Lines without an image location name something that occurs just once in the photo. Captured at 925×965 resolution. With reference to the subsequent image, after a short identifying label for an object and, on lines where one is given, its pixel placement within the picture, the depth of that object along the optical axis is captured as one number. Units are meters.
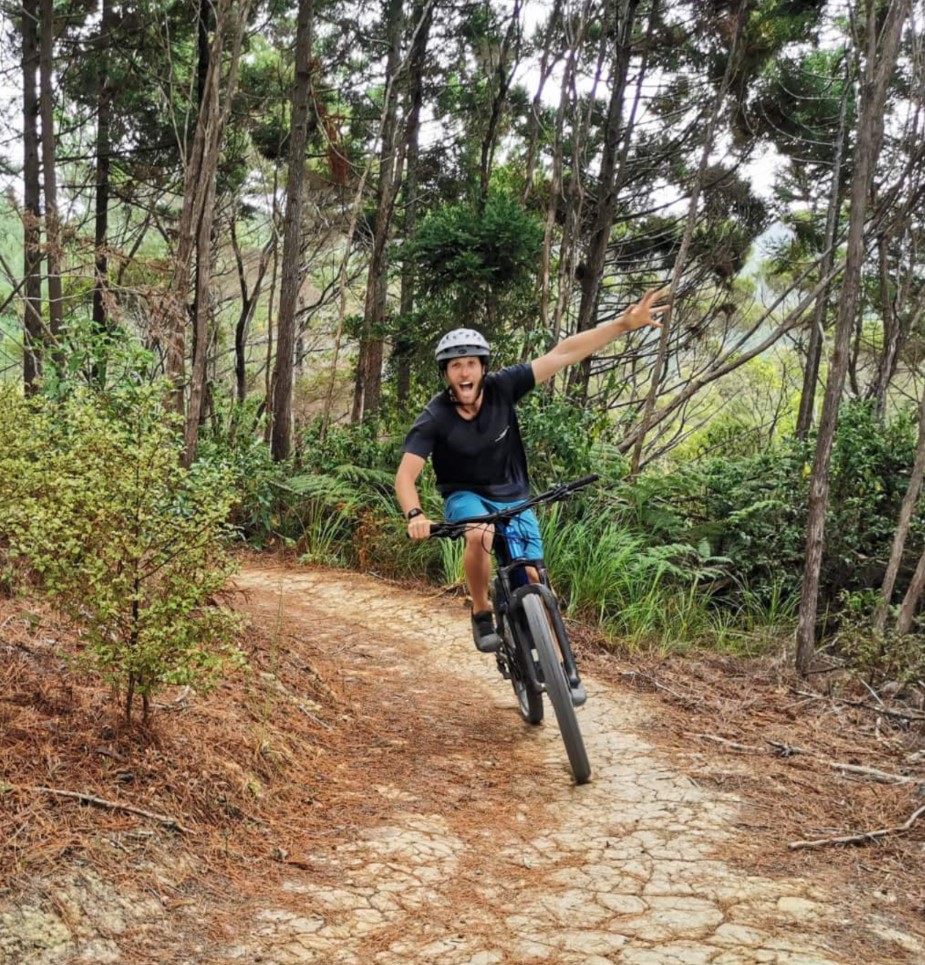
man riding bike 4.83
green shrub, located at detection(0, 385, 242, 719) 3.46
